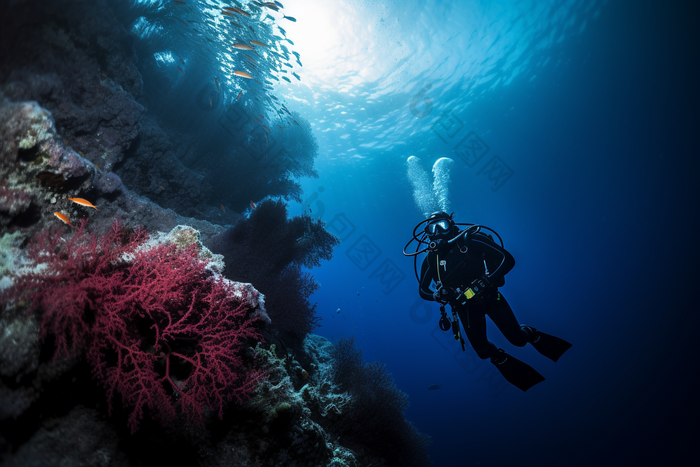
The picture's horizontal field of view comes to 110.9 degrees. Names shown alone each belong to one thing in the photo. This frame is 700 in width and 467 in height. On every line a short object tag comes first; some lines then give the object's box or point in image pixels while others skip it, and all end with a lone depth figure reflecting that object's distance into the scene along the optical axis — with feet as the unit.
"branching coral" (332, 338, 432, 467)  15.14
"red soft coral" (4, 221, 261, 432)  5.47
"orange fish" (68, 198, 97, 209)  8.20
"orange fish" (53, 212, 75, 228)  7.59
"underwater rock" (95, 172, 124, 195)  12.38
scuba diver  16.40
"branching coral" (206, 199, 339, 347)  16.29
